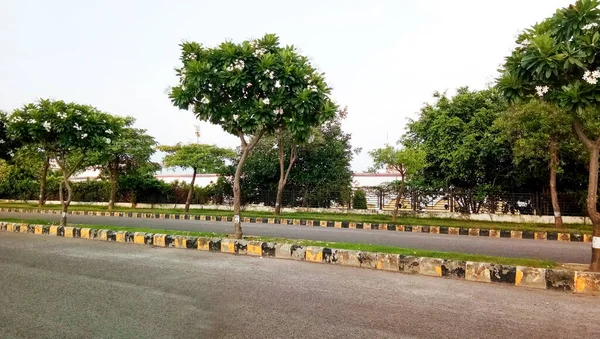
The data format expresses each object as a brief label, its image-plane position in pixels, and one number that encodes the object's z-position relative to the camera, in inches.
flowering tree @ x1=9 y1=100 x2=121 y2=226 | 445.1
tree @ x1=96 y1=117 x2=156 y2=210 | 941.2
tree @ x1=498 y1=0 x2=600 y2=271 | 222.2
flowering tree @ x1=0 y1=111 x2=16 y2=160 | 598.9
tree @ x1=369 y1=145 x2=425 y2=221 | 647.1
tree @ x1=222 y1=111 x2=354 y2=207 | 869.8
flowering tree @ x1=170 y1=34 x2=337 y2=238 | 343.0
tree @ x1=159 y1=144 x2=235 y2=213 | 826.8
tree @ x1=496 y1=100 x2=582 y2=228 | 540.1
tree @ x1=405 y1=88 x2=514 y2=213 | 709.9
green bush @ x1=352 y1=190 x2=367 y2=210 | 839.1
